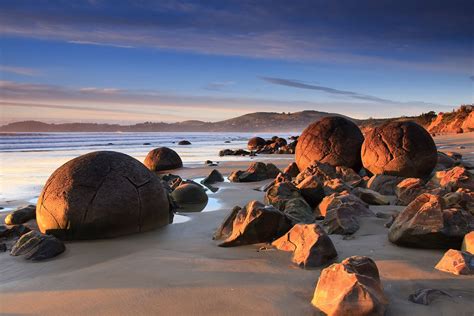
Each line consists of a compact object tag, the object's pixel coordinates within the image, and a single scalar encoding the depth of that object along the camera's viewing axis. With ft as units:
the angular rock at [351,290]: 8.48
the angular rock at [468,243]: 11.75
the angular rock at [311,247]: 11.96
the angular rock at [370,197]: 21.65
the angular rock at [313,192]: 20.72
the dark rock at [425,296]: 9.31
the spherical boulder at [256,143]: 95.66
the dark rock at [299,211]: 17.69
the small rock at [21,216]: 20.10
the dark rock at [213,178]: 34.78
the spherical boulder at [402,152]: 30.86
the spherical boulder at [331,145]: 35.58
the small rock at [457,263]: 10.59
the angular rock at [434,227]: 12.84
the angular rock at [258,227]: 14.74
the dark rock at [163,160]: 48.18
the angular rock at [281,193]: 20.01
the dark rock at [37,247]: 14.44
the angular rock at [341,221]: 15.74
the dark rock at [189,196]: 24.93
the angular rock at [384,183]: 25.80
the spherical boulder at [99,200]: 16.75
